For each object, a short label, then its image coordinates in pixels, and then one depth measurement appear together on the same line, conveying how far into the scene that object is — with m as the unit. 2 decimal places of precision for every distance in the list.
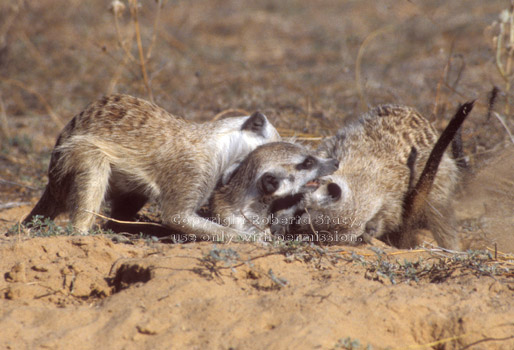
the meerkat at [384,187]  7.46
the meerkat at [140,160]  7.21
